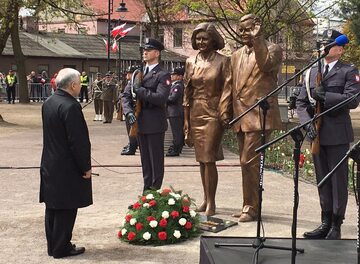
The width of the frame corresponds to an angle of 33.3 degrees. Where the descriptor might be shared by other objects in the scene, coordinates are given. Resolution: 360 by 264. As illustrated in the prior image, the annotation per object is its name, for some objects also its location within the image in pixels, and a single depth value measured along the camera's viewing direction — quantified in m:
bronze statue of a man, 6.38
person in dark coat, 5.36
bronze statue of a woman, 6.74
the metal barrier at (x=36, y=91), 35.34
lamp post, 32.79
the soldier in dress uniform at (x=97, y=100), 22.45
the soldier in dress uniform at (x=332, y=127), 5.76
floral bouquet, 5.96
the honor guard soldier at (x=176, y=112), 12.45
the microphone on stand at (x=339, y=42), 4.54
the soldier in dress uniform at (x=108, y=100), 21.47
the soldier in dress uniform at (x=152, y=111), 6.95
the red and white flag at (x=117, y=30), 28.25
